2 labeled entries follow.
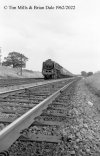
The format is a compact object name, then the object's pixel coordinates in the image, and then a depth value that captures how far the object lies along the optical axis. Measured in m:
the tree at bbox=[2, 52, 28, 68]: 98.25
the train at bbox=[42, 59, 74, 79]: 37.41
